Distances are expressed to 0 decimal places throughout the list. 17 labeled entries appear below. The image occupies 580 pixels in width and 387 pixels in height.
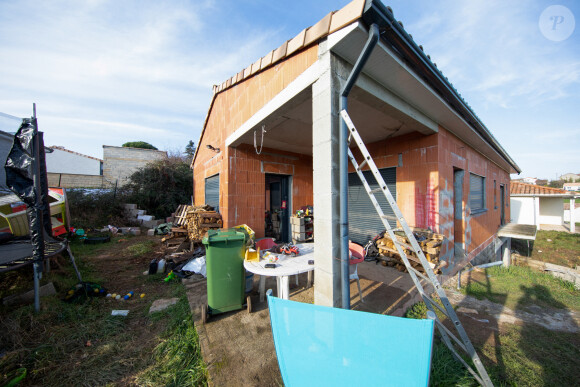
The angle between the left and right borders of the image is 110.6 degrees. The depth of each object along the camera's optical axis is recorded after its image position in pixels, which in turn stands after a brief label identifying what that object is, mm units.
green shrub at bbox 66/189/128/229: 9648
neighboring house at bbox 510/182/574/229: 16859
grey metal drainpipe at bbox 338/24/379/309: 2330
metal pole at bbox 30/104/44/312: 3152
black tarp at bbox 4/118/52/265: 3203
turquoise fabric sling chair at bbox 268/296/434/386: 1089
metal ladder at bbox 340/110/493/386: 1664
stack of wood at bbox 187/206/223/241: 5621
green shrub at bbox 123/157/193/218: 12281
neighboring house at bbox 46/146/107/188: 18703
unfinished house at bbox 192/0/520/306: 2371
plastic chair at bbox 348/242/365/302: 2967
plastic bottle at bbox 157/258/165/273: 4792
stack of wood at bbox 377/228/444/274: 4262
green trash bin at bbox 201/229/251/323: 2889
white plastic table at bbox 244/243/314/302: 2613
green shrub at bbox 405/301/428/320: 2922
